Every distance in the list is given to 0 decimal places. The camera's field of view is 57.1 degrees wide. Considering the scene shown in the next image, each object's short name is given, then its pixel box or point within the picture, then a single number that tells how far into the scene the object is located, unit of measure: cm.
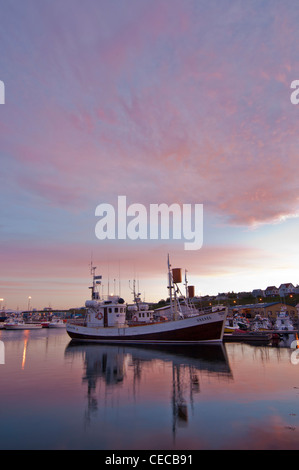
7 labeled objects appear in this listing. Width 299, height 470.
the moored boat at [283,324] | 6114
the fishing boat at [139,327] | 4303
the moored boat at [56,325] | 13225
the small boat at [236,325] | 6269
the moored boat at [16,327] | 10838
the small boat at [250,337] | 5188
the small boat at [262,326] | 6350
